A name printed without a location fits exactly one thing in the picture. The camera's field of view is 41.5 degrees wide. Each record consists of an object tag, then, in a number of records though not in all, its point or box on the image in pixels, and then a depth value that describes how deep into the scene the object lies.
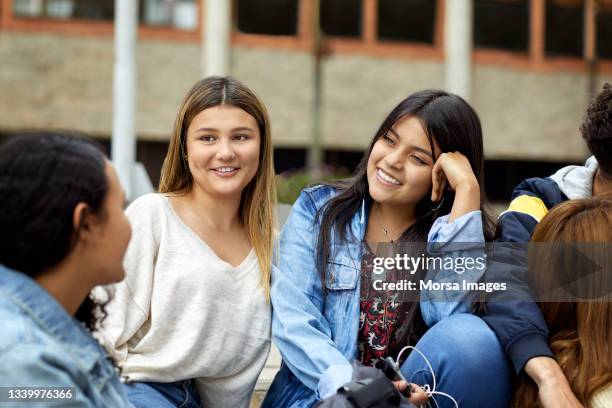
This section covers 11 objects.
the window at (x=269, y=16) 18.06
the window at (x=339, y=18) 18.39
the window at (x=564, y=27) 19.41
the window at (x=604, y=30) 19.45
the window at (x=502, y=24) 19.08
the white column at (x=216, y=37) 17.42
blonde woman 2.42
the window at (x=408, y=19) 18.69
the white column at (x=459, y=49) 18.31
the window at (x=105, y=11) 17.30
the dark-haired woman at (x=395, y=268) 2.31
